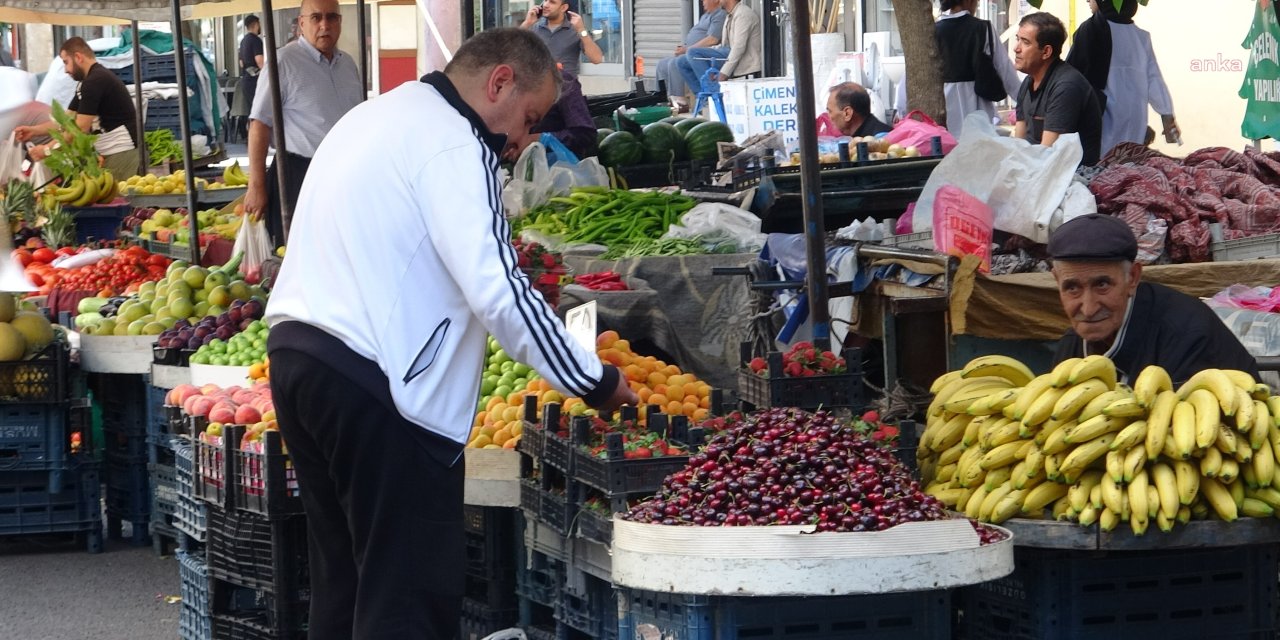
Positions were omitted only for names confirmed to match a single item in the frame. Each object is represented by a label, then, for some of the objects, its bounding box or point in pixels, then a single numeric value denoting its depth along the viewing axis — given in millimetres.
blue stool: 18844
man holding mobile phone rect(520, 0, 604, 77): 17359
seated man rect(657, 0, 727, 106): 20094
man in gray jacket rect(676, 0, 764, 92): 18906
